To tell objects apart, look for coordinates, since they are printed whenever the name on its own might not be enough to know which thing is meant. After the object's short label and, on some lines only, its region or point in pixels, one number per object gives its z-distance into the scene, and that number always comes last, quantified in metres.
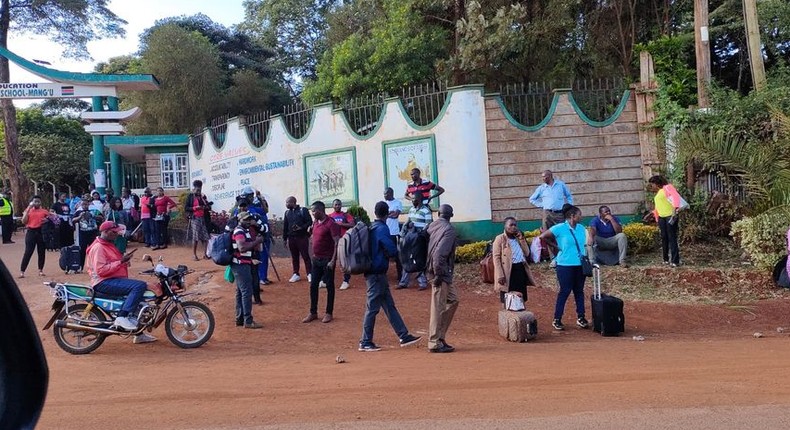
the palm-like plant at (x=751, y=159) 12.95
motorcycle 8.99
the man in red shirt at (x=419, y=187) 13.18
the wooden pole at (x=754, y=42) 16.42
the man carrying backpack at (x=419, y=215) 12.31
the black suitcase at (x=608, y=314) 10.19
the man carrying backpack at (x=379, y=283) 9.07
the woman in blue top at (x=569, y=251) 10.25
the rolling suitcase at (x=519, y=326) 9.73
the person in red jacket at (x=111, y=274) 9.05
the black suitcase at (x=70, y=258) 14.02
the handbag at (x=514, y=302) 9.98
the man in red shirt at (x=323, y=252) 10.90
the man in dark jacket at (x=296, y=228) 12.77
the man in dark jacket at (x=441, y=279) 8.88
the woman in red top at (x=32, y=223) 13.89
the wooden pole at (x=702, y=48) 16.48
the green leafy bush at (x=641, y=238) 14.55
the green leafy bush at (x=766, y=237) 12.23
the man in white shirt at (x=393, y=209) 13.48
